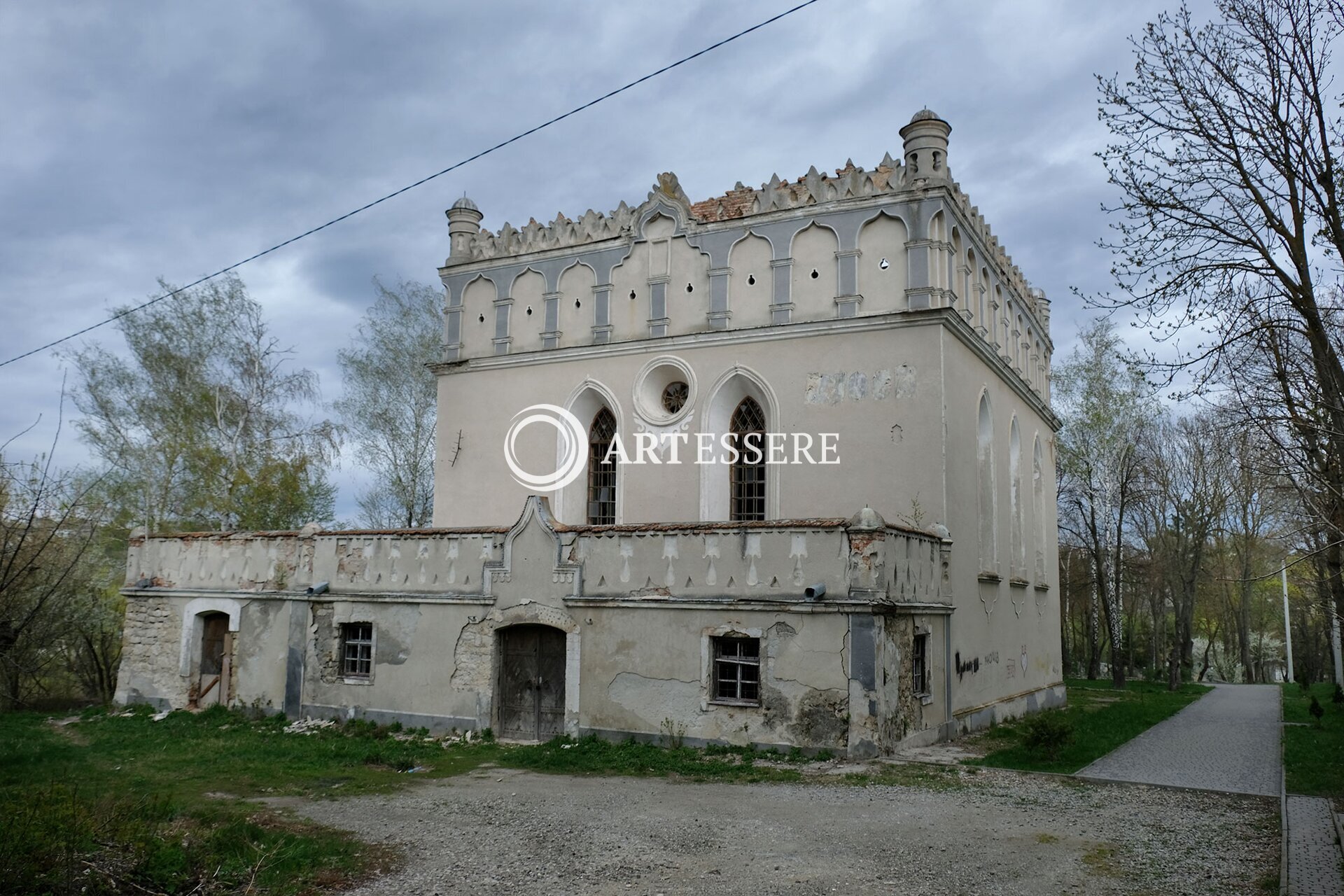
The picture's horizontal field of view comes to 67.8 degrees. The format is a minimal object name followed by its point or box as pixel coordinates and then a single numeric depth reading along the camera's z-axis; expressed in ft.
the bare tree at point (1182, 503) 105.19
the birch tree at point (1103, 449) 103.96
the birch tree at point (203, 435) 88.43
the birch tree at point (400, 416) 101.91
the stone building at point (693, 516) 47.96
